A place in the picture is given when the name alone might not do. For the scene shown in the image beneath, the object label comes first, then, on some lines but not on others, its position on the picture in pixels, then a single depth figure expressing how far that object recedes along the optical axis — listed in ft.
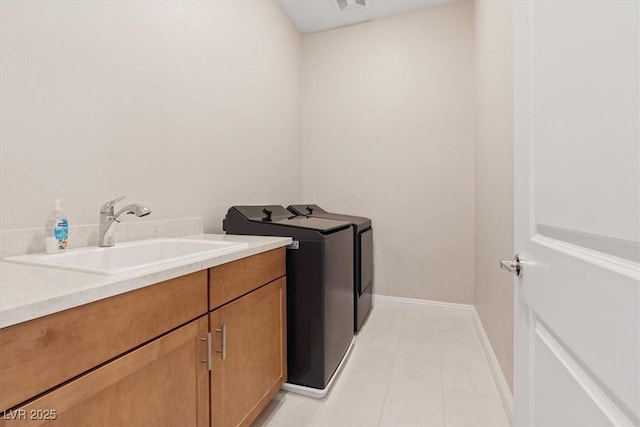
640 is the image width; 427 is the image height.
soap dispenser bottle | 3.73
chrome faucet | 4.28
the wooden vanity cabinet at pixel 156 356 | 1.99
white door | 1.47
